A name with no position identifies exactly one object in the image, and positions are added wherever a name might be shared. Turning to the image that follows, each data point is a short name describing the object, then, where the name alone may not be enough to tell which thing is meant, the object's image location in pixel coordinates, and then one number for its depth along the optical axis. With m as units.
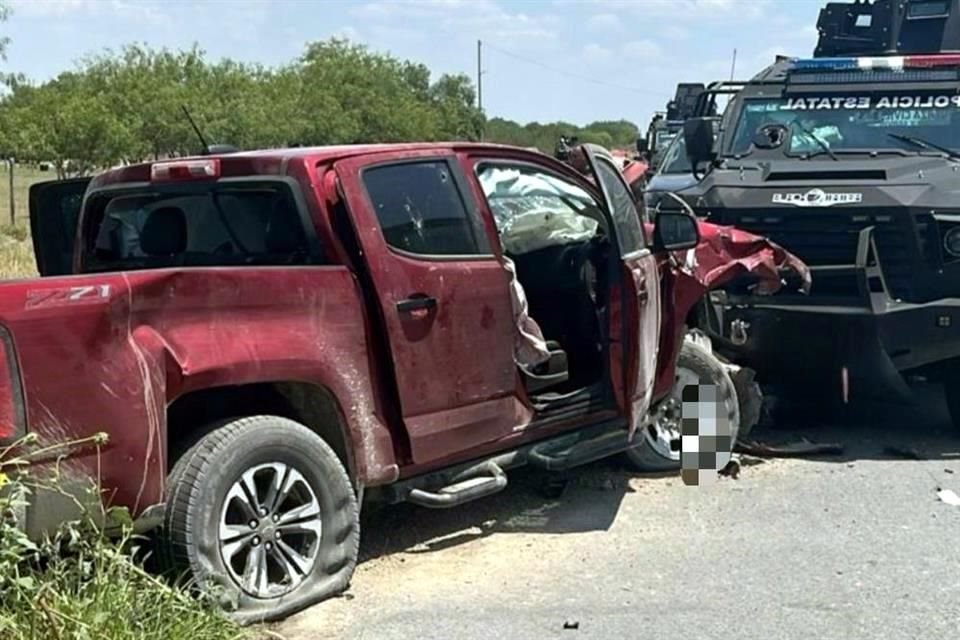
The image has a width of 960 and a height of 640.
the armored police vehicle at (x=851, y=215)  7.35
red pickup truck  4.27
